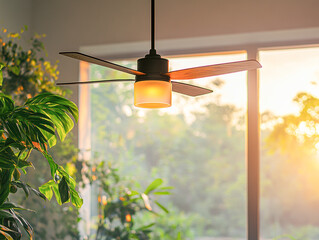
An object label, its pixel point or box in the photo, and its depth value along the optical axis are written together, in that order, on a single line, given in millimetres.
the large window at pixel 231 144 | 2969
